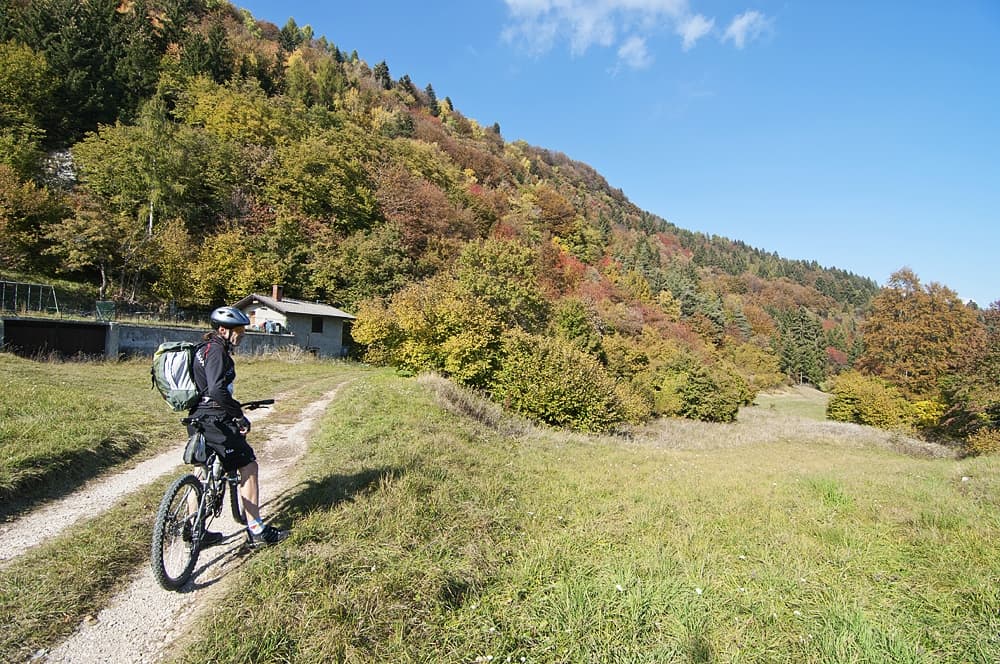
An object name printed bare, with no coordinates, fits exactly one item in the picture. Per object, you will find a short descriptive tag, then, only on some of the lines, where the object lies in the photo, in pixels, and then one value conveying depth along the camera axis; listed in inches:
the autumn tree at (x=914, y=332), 1574.8
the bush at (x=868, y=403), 1502.2
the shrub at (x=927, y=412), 1416.1
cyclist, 173.3
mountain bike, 157.5
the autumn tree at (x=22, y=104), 1294.3
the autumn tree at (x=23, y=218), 1084.9
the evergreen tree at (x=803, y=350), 3442.4
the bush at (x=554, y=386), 923.4
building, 1251.2
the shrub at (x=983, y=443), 971.6
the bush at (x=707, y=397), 1503.1
